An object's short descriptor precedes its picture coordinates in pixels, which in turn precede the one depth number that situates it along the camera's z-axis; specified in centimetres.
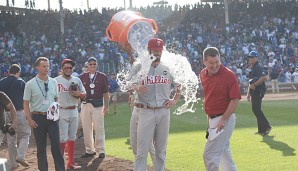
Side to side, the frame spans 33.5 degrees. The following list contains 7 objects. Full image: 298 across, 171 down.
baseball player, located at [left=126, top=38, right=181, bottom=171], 695
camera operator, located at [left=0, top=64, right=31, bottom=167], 939
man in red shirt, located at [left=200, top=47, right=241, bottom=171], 613
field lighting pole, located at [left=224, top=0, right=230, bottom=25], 3950
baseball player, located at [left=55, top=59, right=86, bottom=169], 909
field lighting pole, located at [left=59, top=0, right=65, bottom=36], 3738
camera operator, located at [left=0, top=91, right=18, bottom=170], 827
